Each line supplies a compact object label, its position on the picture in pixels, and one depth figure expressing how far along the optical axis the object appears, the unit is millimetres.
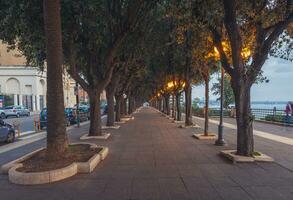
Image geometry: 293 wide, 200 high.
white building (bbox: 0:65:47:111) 82562
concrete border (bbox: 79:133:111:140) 19905
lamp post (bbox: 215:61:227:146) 16917
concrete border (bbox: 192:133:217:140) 19594
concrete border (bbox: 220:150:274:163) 12133
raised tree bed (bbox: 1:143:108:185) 9352
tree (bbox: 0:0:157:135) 14680
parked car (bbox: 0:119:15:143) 19688
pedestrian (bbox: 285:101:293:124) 29391
